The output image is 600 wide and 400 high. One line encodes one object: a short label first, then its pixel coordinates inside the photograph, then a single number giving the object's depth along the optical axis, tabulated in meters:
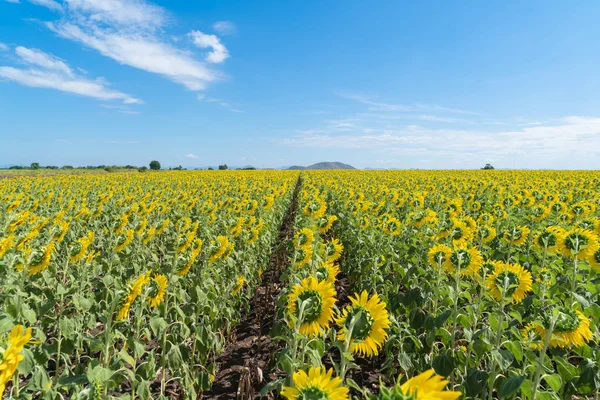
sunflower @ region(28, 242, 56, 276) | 3.49
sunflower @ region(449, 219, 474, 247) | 4.44
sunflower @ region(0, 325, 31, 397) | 1.19
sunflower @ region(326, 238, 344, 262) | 3.88
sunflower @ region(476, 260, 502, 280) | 3.20
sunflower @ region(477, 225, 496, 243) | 5.16
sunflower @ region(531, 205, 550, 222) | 6.76
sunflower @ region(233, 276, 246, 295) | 4.91
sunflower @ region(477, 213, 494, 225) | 6.67
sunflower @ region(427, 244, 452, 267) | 3.65
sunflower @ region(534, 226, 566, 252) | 4.04
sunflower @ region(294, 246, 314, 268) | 3.70
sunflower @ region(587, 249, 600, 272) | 3.68
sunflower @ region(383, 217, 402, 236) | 5.46
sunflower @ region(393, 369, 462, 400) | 0.91
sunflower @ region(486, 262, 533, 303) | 3.04
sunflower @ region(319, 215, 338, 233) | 4.99
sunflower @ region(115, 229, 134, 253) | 4.56
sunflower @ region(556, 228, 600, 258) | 3.56
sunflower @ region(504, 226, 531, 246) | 5.21
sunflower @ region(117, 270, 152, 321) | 2.58
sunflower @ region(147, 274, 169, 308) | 2.98
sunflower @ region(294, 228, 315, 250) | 3.94
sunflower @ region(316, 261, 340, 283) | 2.51
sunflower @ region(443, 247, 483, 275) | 3.37
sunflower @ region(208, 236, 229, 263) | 4.30
